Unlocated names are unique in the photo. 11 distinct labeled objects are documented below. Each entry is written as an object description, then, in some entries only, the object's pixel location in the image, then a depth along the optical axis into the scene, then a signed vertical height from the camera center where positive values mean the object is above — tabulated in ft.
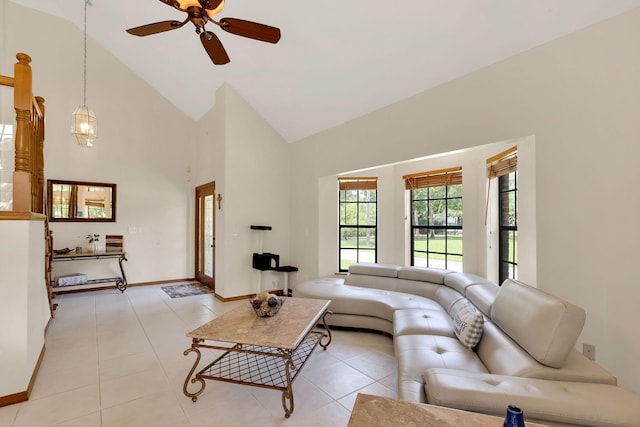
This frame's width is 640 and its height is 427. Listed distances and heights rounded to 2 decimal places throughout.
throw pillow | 7.74 -2.96
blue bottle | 2.59 -1.78
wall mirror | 17.84 +0.83
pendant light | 13.47 +4.04
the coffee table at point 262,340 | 7.16 -3.07
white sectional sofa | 4.63 -2.92
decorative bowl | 8.79 -2.71
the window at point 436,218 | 14.35 -0.09
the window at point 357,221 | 17.46 -0.31
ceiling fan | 7.25 +5.25
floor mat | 18.37 -4.91
